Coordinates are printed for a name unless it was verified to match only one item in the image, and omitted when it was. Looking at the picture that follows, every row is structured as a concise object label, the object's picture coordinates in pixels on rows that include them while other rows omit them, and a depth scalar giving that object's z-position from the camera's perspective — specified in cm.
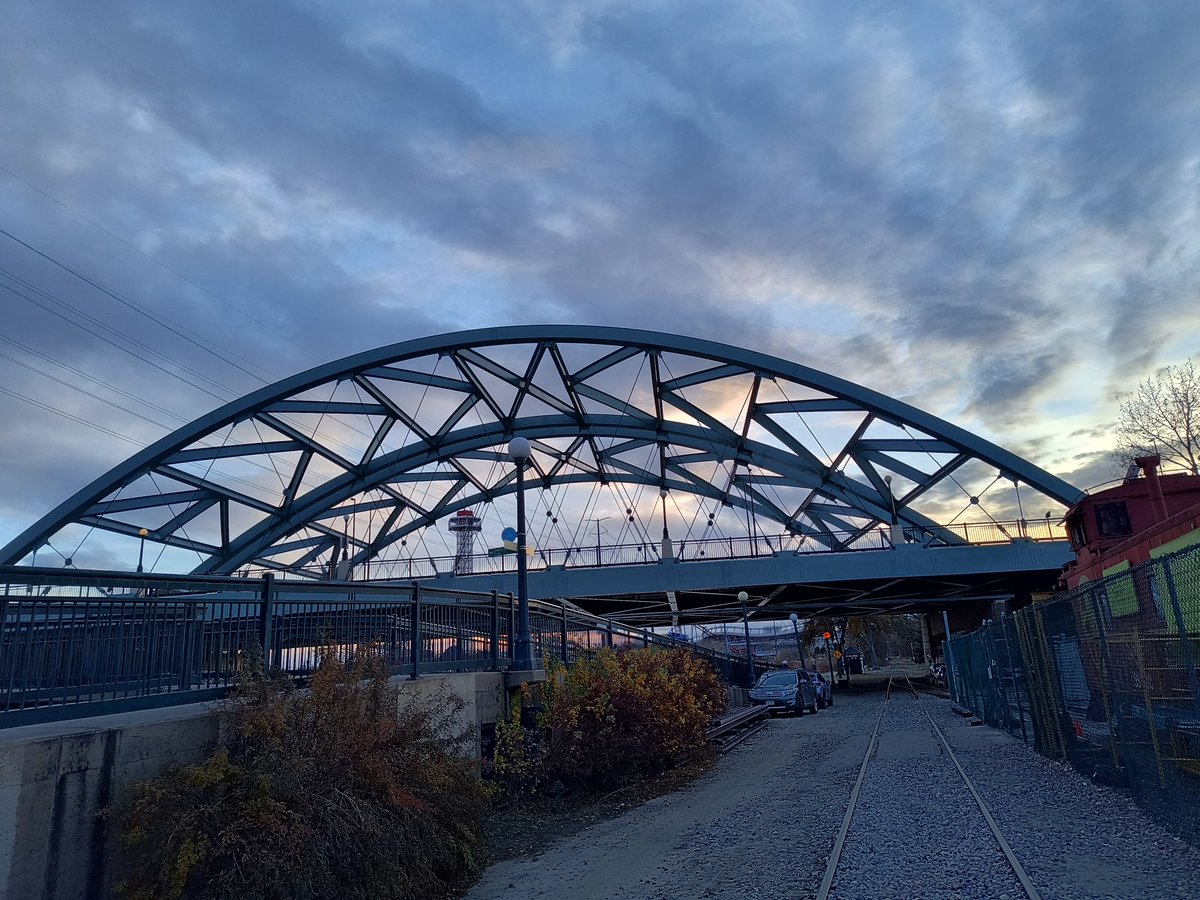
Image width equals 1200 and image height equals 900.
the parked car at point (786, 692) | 2822
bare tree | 3934
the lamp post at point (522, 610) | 1337
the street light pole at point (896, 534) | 4125
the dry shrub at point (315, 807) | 607
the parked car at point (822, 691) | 3225
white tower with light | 5966
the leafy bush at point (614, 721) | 1270
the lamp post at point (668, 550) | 4462
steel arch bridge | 3869
